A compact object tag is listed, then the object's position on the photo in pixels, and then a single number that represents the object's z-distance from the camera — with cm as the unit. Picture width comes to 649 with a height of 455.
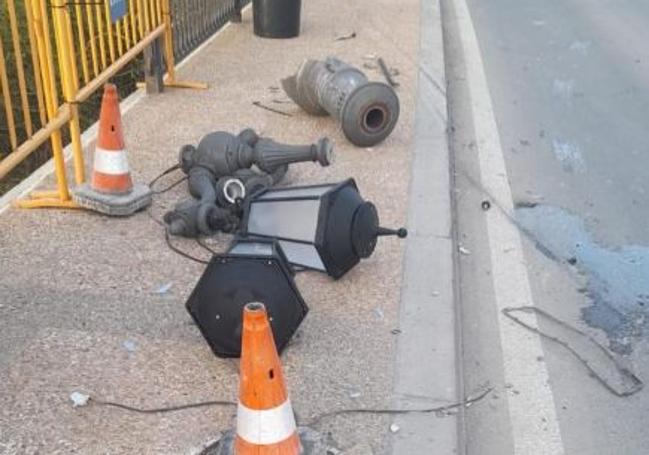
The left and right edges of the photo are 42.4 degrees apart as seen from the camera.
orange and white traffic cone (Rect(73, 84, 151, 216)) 447
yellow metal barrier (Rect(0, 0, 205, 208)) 422
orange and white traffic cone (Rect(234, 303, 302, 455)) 259
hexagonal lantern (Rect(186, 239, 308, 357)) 330
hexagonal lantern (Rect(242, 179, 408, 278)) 391
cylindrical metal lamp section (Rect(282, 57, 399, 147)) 569
